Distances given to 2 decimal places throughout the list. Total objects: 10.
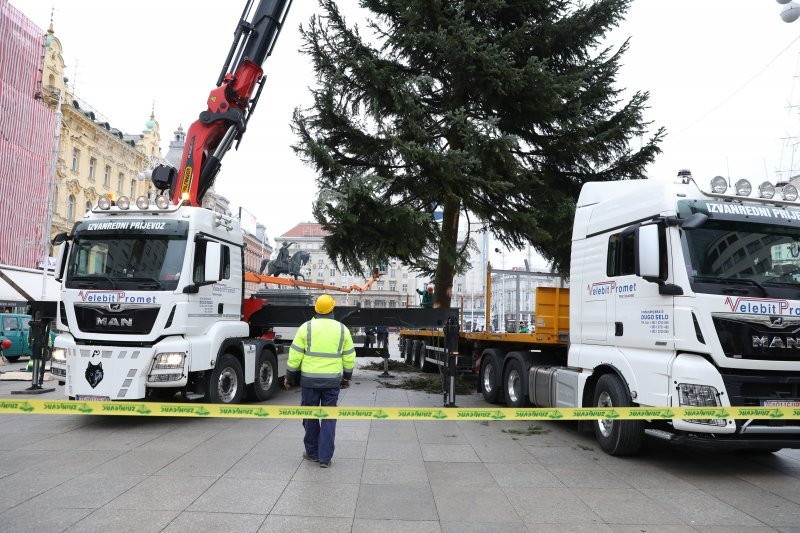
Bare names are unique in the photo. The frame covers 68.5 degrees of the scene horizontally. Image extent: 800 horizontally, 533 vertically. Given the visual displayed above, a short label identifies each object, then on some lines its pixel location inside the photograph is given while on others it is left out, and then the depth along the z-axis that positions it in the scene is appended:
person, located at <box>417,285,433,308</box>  16.18
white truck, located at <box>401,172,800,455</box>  5.89
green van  18.84
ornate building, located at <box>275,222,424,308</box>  103.38
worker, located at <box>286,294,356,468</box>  6.34
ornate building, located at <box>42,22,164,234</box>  39.69
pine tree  12.13
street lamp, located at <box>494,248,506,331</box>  10.70
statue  19.45
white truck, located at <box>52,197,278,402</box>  7.83
